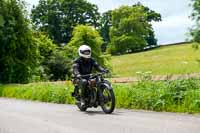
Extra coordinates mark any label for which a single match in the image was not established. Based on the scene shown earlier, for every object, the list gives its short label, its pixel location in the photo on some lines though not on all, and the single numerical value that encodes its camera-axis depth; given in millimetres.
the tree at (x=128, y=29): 112375
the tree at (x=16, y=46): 33125
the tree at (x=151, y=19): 125750
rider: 15422
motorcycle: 14379
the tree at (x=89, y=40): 66812
